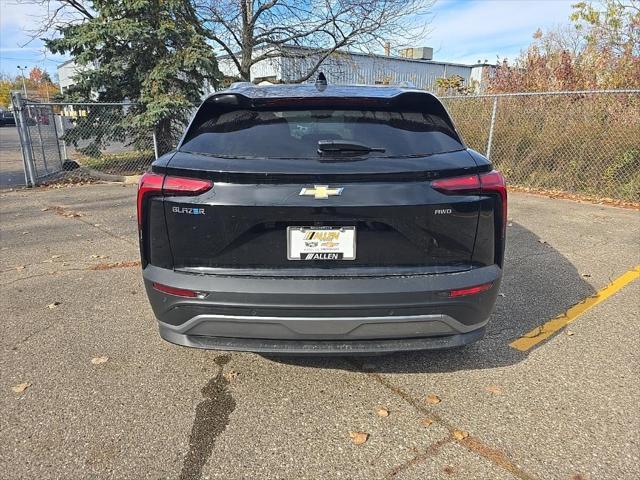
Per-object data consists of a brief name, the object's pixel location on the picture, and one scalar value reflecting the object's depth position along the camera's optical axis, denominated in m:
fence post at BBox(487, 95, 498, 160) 9.80
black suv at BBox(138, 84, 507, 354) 2.19
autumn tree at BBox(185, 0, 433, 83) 13.71
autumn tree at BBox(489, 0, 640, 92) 9.91
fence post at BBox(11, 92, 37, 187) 9.70
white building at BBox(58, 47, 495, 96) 14.88
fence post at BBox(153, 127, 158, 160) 11.00
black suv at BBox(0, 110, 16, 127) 45.28
